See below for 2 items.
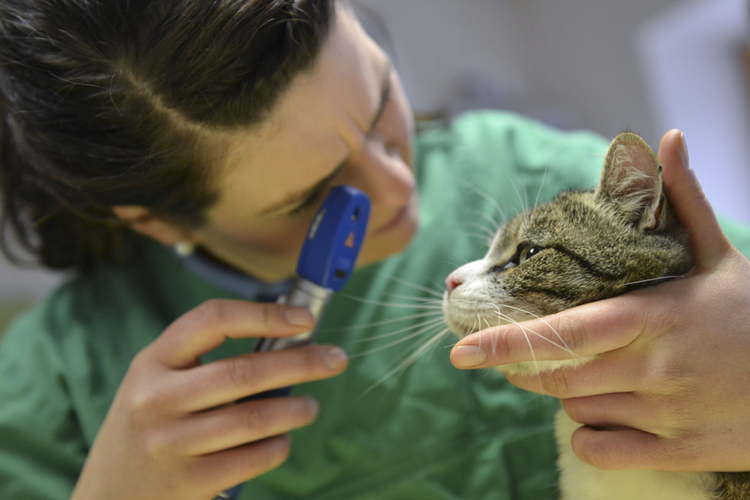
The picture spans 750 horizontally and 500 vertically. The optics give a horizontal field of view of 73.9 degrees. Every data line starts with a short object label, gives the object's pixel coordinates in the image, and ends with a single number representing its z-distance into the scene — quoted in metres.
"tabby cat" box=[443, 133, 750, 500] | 0.48
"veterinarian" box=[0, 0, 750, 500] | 0.44
